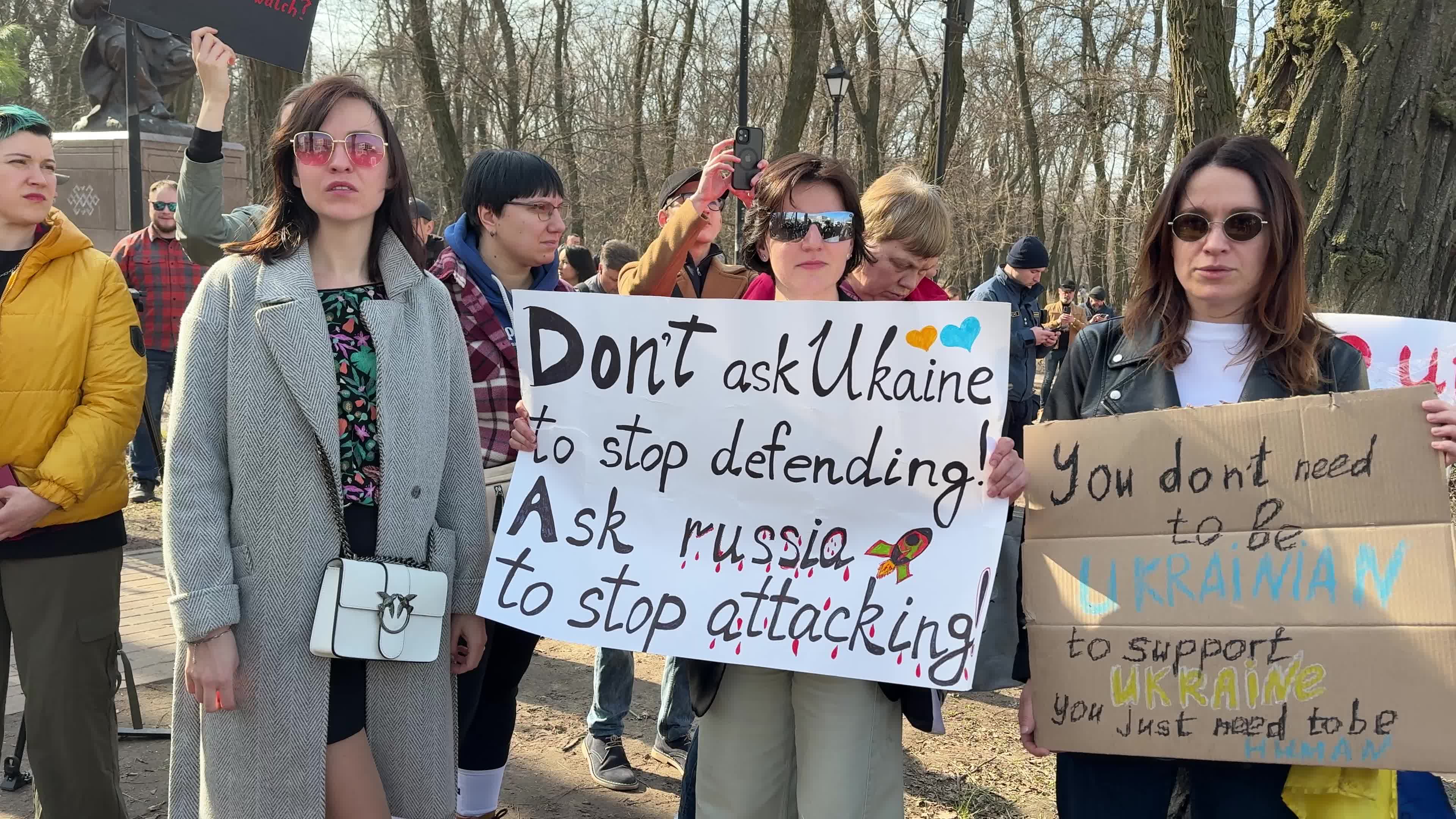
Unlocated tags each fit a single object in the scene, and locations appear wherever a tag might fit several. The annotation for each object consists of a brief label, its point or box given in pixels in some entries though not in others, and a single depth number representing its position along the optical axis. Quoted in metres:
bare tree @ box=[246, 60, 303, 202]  13.04
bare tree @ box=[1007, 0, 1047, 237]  24.75
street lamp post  16.66
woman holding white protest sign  2.23
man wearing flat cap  2.76
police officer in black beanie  7.86
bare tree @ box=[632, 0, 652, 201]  25.30
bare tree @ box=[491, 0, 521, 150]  23.80
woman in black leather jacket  2.20
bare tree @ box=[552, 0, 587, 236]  26.44
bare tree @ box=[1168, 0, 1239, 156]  5.68
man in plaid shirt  7.27
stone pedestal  10.99
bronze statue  12.05
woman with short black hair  2.92
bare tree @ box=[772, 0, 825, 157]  14.19
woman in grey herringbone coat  2.15
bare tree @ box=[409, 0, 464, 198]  18.69
